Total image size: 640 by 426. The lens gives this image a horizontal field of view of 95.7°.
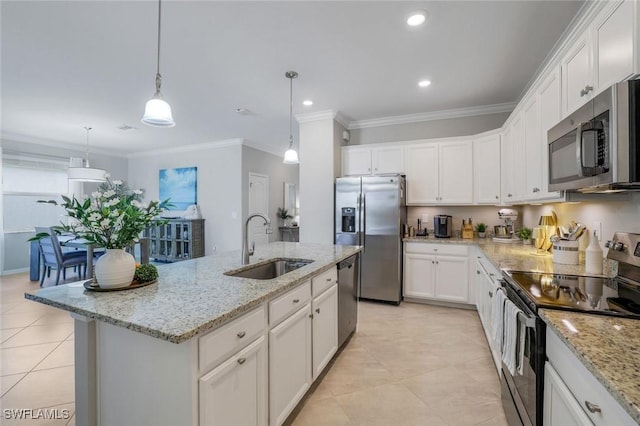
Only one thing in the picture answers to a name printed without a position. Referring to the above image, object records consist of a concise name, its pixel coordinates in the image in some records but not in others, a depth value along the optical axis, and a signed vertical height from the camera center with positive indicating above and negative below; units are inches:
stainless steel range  46.5 -15.0
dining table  172.1 -26.5
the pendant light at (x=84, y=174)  184.2 +25.2
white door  254.5 +10.4
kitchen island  41.2 -19.7
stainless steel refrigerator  147.6 -7.3
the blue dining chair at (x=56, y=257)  174.2 -27.5
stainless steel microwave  46.3 +12.9
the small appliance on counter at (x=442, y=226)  151.9 -6.7
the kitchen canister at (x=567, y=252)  79.7 -10.7
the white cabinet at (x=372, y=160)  162.2 +30.5
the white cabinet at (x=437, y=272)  140.6 -29.4
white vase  55.9 -11.0
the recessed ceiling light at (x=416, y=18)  83.0 +57.6
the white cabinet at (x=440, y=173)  150.6 +21.8
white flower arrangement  53.6 -1.1
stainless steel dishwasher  98.0 -30.4
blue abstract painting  260.4 +25.6
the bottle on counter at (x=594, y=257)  69.7 -10.7
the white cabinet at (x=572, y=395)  29.6 -21.6
